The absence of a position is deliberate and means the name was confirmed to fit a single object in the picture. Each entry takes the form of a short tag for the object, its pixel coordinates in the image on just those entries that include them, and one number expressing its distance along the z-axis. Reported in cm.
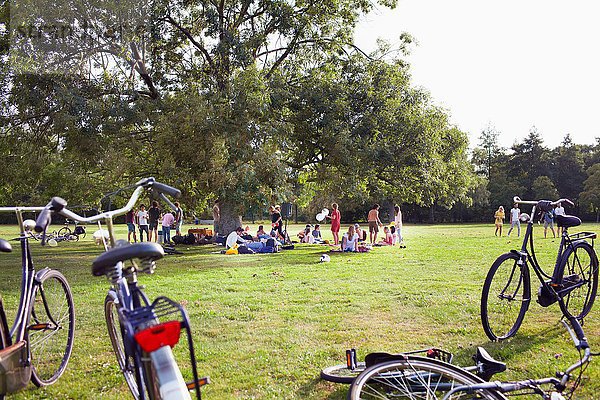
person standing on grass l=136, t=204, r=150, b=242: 2050
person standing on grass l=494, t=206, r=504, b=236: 2634
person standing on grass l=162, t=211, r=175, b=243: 2122
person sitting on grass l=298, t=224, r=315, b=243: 2202
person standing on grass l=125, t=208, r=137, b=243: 2198
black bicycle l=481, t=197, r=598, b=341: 530
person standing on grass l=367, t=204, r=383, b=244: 1938
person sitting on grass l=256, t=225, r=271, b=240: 1899
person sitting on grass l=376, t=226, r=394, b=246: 2024
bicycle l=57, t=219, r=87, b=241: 2519
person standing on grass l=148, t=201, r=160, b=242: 1964
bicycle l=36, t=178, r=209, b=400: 215
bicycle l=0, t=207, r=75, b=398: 325
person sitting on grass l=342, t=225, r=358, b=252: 1709
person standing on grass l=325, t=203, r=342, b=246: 1942
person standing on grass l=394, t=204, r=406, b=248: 1979
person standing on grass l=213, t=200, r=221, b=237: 2236
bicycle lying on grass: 277
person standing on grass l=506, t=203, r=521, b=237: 2586
